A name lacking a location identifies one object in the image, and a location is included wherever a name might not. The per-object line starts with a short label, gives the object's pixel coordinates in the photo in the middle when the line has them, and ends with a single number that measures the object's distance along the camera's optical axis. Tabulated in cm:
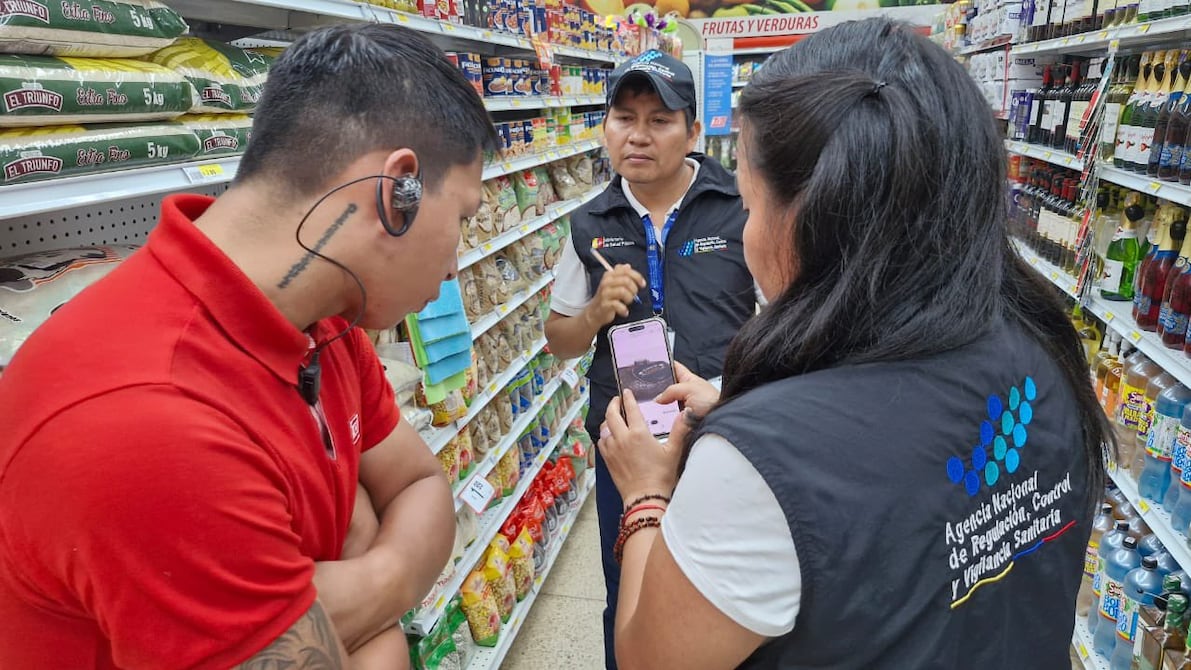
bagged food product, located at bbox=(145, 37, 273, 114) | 156
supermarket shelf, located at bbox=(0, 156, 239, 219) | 115
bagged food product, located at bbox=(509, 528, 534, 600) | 311
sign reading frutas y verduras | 1062
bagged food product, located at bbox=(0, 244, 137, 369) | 122
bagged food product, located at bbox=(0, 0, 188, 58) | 119
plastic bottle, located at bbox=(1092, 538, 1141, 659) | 265
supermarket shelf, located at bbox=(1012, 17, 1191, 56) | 226
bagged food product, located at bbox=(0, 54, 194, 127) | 118
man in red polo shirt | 78
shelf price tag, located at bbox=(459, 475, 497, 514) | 263
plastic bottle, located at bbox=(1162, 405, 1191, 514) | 224
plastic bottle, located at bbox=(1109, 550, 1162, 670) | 246
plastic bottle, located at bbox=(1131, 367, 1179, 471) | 256
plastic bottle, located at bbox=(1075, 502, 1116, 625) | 300
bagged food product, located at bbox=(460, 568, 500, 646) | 278
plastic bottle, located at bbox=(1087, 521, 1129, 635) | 274
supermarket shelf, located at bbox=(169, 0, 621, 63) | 175
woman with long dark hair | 83
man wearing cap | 223
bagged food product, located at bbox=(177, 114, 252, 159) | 151
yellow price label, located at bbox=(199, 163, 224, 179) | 145
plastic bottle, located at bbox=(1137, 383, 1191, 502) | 237
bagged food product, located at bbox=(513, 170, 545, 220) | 346
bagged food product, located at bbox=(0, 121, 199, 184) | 117
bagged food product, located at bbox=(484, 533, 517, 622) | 293
